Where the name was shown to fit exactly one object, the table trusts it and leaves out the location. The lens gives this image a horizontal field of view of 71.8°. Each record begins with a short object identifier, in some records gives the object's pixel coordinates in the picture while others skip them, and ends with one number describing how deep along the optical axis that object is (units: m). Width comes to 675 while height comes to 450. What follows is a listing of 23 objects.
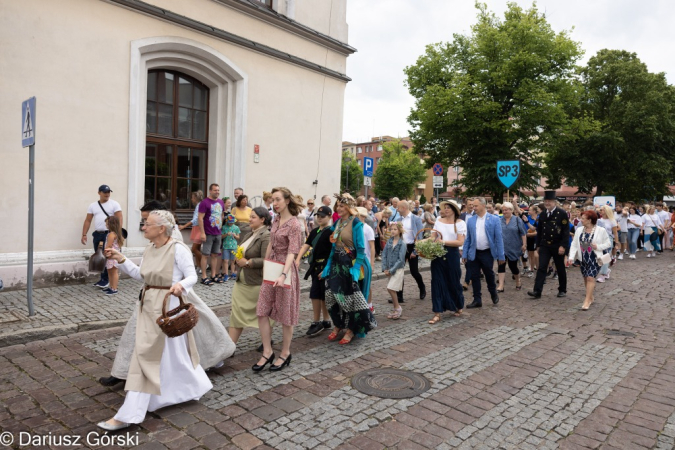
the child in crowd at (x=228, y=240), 9.86
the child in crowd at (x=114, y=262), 7.44
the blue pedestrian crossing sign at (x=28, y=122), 6.48
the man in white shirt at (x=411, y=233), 8.80
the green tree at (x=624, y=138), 31.97
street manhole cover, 4.46
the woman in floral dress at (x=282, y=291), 4.98
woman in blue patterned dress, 8.48
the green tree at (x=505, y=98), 24.31
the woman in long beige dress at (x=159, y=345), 3.70
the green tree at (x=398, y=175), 70.88
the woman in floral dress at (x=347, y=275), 5.93
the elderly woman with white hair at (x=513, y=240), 10.57
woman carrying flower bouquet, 7.37
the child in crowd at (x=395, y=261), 7.52
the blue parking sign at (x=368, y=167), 14.74
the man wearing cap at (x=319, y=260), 6.36
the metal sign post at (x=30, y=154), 6.52
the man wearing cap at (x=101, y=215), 8.58
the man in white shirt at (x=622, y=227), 17.72
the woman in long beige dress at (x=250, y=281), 5.34
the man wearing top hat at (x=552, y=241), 9.32
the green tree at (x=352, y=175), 84.62
